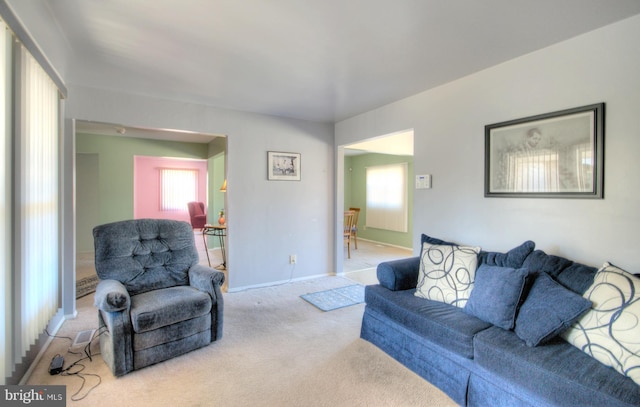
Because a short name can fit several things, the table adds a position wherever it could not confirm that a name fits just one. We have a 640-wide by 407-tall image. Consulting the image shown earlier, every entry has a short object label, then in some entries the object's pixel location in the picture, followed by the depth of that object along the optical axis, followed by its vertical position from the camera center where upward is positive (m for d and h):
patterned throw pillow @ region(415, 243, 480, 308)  2.24 -0.57
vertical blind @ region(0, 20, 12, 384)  1.54 -0.01
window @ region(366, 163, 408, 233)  6.80 +0.09
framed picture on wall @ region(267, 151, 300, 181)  4.11 +0.48
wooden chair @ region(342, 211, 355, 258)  6.16 -0.49
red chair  7.63 -0.39
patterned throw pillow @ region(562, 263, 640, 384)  1.39 -0.61
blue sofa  1.37 -0.82
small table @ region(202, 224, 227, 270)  4.52 -0.65
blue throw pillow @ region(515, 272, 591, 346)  1.60 -0.61
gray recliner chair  2.06 -0.76
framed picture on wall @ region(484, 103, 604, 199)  1.99 +0.34
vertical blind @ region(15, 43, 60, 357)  1.83 +0.00
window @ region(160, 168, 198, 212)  8.84 +0.36
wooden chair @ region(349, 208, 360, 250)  6.59 -0.48
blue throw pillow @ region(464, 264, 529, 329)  1.83 -0.60
